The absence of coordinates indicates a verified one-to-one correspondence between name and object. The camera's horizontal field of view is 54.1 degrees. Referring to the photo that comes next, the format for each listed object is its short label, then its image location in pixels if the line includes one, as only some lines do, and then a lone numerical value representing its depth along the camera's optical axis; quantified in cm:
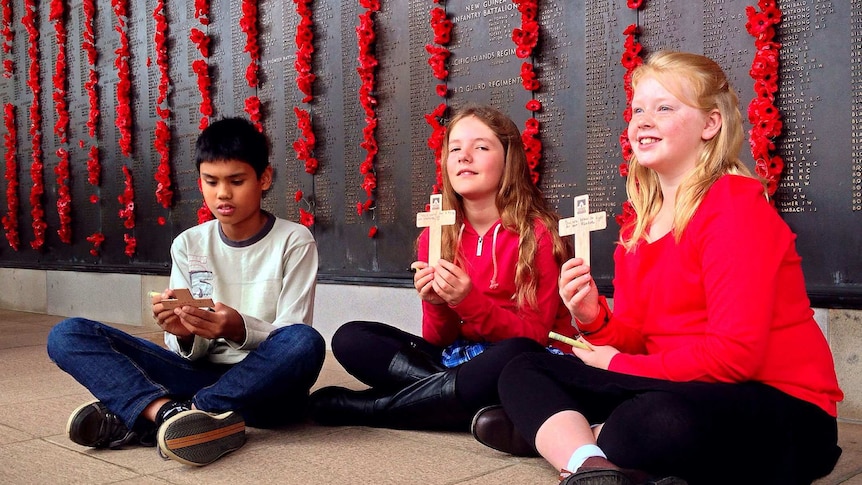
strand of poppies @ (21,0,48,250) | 714
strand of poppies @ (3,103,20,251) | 746
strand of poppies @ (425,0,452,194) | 410
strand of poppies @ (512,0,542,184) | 369
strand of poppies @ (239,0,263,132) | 512
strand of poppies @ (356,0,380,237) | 450
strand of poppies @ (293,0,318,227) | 480
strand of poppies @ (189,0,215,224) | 544
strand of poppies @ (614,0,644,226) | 333
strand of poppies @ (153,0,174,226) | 586
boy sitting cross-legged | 241
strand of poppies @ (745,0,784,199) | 294
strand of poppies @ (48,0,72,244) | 685
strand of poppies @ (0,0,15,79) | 743
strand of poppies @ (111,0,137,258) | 622
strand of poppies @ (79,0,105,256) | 656
